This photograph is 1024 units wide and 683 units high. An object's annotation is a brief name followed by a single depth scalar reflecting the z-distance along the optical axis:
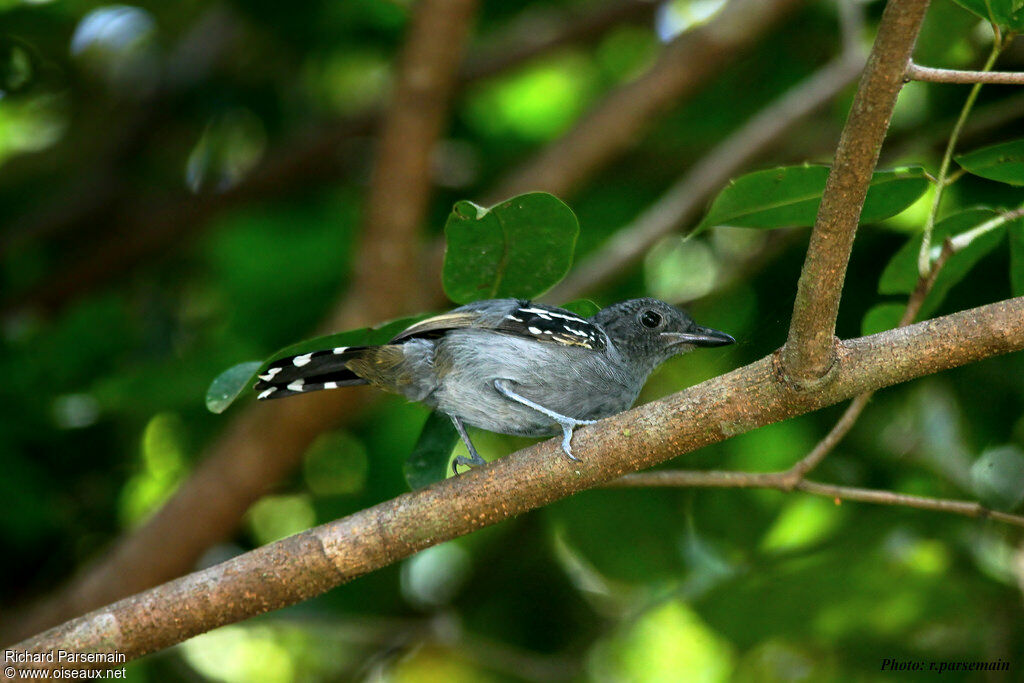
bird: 6.73
